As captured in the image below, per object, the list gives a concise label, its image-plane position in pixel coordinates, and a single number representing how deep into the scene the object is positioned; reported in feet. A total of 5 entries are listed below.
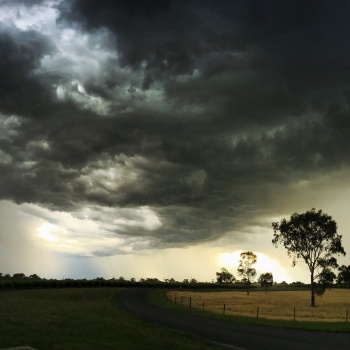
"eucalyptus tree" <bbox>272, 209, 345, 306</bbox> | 257.34
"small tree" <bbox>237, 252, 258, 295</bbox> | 449.06
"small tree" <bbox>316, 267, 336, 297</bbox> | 247.29
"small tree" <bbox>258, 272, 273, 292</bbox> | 434.51
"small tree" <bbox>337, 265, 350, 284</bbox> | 595.47
